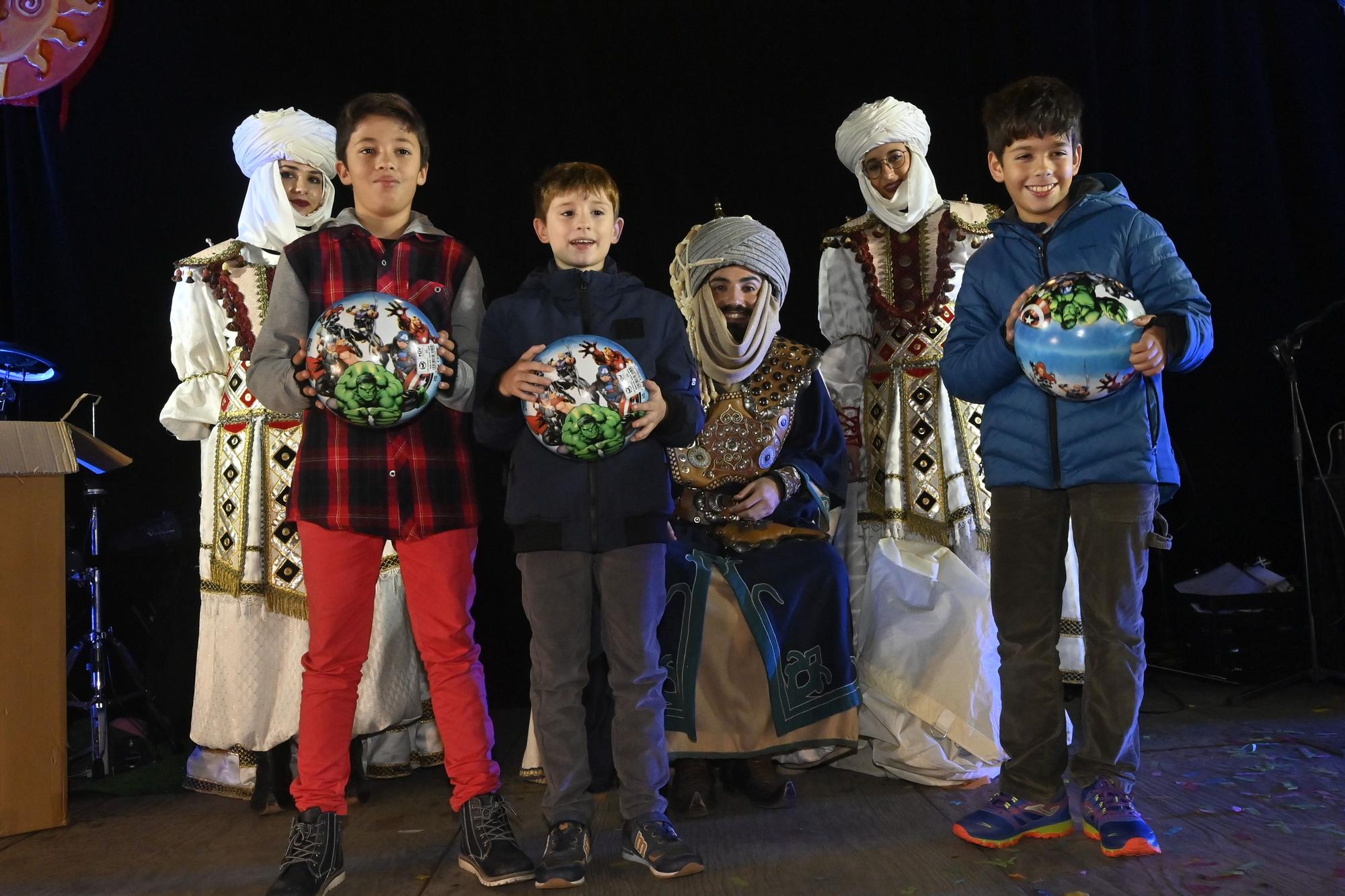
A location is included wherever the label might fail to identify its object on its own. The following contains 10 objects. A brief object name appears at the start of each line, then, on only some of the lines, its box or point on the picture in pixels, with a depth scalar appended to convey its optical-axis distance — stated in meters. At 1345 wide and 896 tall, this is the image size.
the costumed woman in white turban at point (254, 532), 3.00
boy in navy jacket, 2.18
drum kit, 3.17
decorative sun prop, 3.99
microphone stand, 3.65
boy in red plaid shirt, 2.16
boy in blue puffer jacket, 2.17
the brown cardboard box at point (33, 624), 2.69
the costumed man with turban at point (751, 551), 2.69
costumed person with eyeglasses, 2.83
